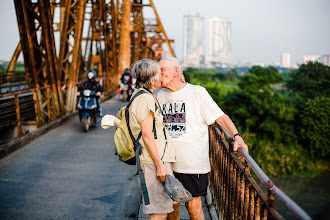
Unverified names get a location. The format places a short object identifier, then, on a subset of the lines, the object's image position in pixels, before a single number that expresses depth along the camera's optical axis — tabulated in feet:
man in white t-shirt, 8.97
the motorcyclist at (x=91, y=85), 27.22
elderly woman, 8.07
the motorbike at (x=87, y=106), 26.48
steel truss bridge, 7.46
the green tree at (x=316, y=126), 125.08
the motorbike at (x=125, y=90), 47.45
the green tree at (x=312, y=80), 165.68
